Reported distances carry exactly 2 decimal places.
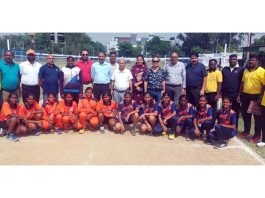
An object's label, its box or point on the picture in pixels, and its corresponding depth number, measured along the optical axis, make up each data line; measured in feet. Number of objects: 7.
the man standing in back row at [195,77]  15.81
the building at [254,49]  51.44
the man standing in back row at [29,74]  16.21
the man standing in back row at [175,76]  16.11
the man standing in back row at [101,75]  16.79
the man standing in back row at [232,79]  15.55
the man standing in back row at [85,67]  17.44
